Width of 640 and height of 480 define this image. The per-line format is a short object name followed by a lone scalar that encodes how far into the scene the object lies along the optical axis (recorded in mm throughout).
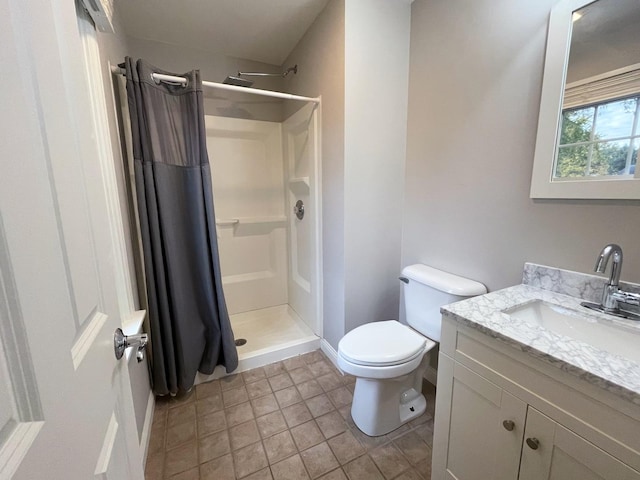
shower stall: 2154
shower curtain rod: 1354
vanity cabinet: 619
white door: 303
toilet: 1289
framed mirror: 902
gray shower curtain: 1433
